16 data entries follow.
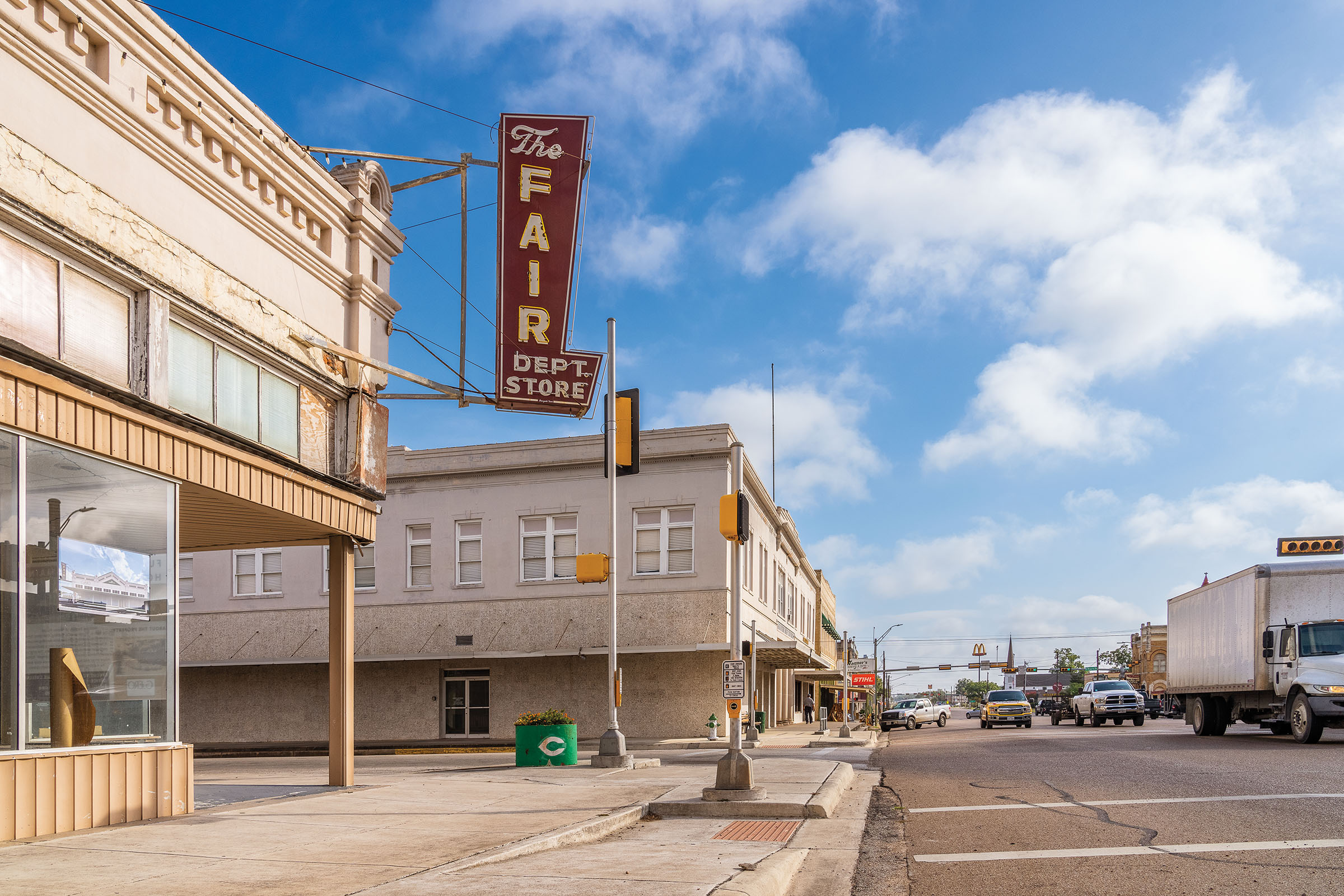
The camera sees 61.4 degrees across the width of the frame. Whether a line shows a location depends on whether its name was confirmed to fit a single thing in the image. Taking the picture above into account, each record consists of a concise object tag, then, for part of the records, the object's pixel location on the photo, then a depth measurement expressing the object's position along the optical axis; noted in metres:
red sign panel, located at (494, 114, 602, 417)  16.19
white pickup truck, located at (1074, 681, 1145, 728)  40.31
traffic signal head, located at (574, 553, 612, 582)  19.72
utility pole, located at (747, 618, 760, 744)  26.31
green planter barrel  19.59
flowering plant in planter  19.83
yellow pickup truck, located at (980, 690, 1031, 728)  45.56
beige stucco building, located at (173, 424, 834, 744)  32.28
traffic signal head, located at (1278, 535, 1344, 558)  42.97
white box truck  21.42
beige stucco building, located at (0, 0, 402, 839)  9.27
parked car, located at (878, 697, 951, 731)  48.56
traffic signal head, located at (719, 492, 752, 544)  12.55
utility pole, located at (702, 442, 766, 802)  11.85
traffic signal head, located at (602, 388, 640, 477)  18.69
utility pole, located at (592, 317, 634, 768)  18.91
